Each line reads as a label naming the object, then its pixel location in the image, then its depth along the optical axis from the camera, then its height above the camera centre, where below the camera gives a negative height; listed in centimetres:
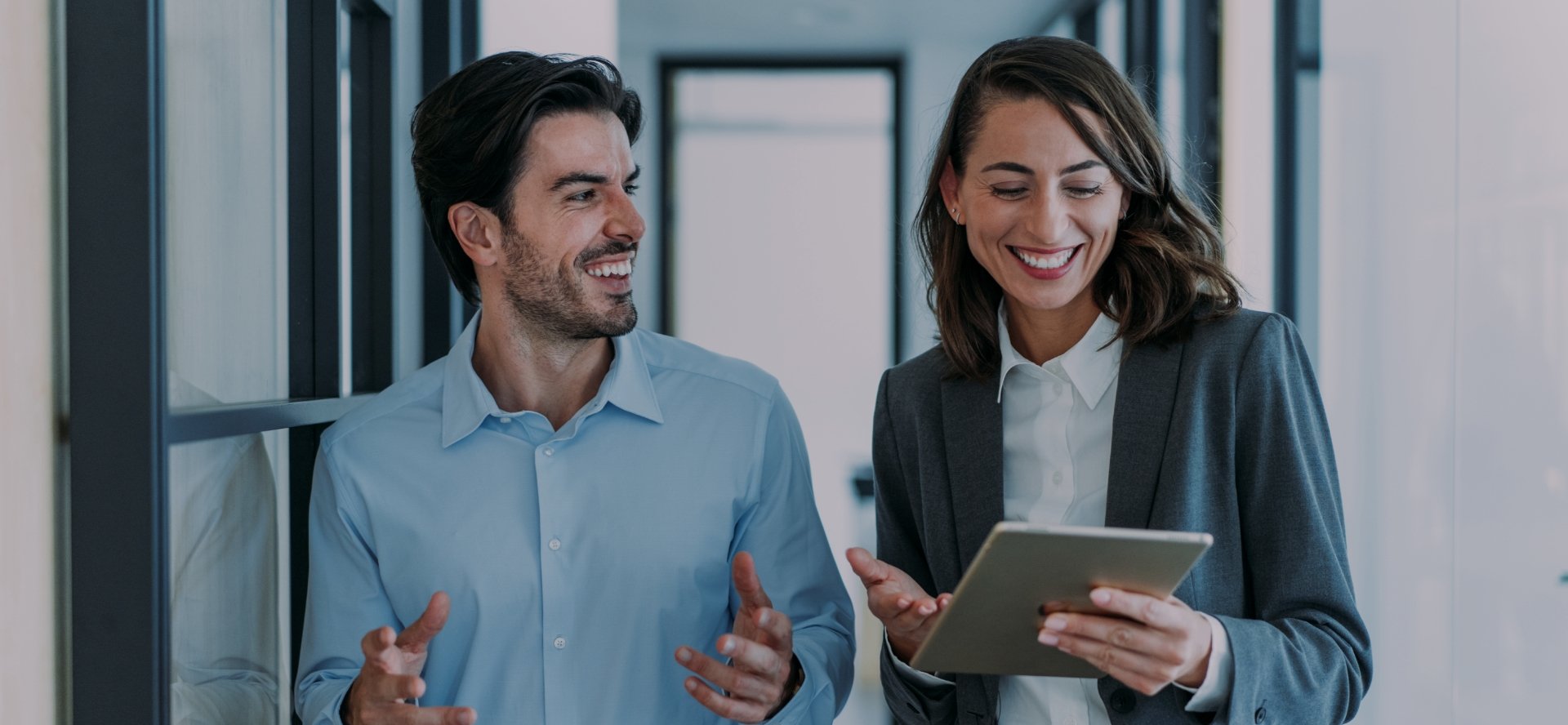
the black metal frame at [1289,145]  281 +44
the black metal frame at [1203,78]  346 +73
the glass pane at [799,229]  666 +56
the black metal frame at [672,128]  665 +111
